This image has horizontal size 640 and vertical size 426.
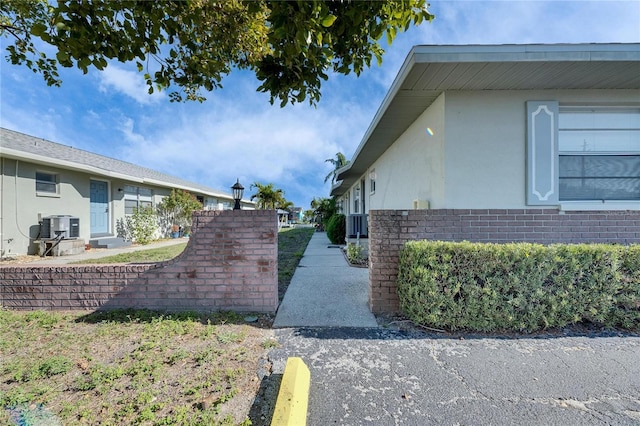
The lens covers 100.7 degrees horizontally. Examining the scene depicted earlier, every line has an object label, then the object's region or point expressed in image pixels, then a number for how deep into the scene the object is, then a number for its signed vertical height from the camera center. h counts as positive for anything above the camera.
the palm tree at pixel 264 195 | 22.67 +1.74
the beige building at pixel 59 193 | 8.05 +0.88
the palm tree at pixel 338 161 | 26.70 +5.44
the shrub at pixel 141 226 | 12.52 -0.47
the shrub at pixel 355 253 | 7.43 -1.09
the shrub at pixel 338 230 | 12.16 -0.71
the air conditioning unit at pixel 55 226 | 8.70 -0.31
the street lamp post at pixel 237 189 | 5.28 +0.52
